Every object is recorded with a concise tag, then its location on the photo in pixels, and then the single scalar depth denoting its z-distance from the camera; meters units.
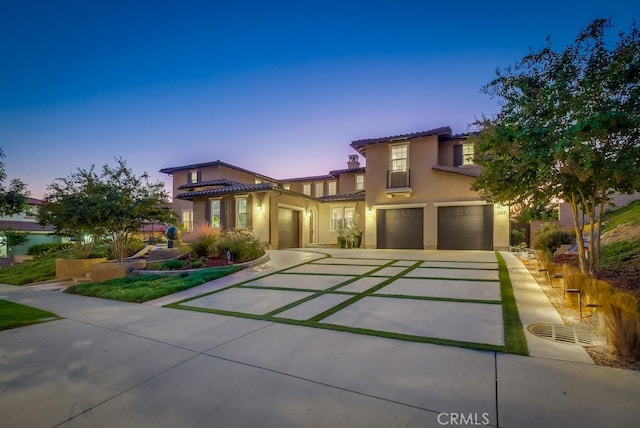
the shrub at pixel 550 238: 11.84
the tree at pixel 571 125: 4.59
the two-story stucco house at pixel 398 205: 15.20
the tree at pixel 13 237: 21.73
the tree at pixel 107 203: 9.96
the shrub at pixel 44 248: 18.82
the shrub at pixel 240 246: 10.68
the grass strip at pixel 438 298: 5.19
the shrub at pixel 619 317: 2.91
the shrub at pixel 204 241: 10.83
